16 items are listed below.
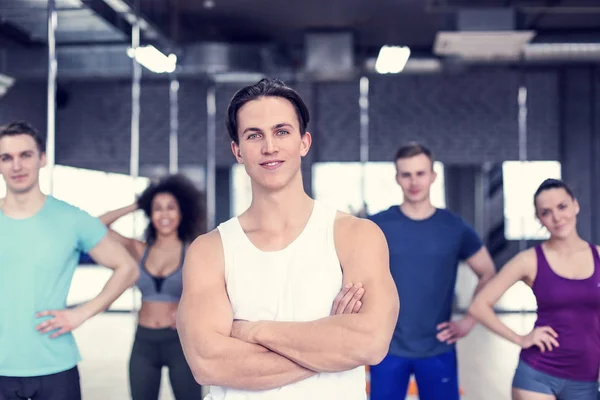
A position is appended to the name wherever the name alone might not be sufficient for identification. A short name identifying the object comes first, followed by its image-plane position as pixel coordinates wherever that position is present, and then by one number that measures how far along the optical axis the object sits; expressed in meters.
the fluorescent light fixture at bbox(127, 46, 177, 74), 6.44
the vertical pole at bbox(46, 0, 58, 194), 3.91
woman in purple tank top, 2.41
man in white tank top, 1.40
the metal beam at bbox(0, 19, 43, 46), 6.38
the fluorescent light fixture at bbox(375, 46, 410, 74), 7.50
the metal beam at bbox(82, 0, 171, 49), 5.06
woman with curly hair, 3.08
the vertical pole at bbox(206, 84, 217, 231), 8.62
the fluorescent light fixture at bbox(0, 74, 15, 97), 6.95
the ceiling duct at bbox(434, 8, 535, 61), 6.19
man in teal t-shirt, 2.26
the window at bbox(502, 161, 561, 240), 8.81
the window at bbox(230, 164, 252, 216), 11.41
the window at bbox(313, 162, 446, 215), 8.95
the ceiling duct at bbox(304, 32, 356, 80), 7.73
